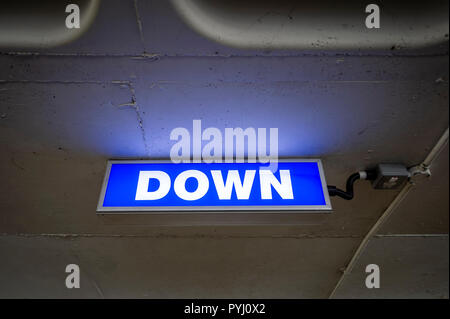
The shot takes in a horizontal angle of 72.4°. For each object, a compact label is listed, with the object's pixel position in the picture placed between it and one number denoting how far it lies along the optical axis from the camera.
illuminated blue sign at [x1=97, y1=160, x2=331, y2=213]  1.42
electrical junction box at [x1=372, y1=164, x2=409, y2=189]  1.81
